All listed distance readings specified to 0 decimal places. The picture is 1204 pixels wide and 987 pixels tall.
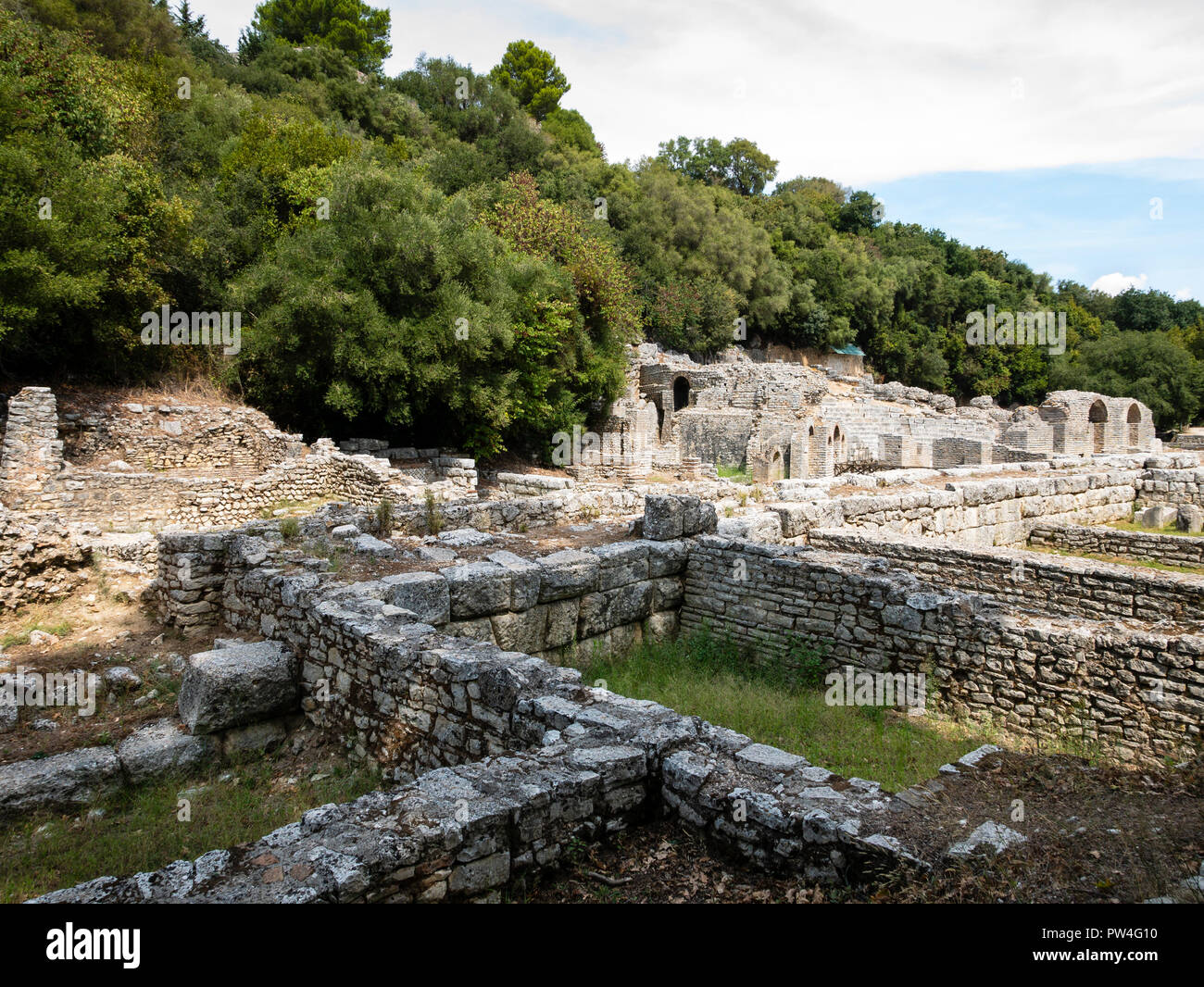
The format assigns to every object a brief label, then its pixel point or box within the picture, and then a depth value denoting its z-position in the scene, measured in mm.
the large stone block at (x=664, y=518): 8469
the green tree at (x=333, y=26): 48438
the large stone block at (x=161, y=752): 5027
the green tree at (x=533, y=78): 51562
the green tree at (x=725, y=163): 58281
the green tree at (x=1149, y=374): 44656
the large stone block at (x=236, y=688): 5402
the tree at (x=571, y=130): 47250
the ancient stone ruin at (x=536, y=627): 3248
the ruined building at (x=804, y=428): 23484
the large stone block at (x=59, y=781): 4562
